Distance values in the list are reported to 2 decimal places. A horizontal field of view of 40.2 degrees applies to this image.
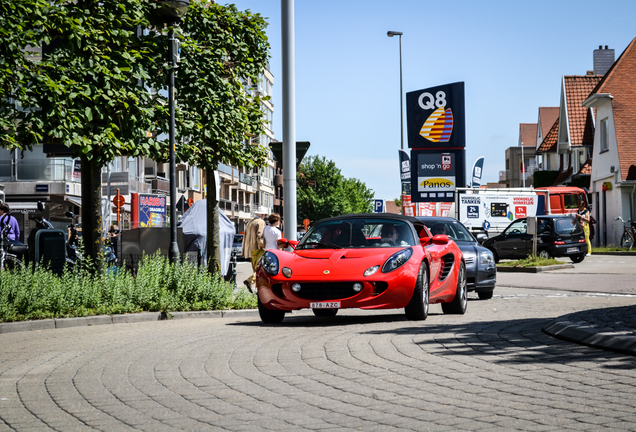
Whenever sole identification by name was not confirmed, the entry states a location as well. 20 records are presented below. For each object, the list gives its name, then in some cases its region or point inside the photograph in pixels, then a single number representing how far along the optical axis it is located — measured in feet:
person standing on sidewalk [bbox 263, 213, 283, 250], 57.52
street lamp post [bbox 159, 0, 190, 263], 50.47
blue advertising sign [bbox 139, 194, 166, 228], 107.45
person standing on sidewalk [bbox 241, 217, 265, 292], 59.16
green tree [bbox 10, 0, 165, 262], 42.86
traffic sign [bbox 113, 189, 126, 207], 109.70
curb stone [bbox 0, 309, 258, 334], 37.91
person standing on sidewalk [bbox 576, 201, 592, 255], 104.06
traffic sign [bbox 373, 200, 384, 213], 143.95
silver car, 52.47
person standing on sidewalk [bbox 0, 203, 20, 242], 61.05
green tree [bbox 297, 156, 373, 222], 357.61
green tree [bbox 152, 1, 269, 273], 57.88
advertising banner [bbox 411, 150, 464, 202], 106.22
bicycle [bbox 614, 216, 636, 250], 126.31
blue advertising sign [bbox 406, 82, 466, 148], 105.40
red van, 149.38
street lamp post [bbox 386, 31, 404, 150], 162.61
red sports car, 34.47
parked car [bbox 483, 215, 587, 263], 100.73
